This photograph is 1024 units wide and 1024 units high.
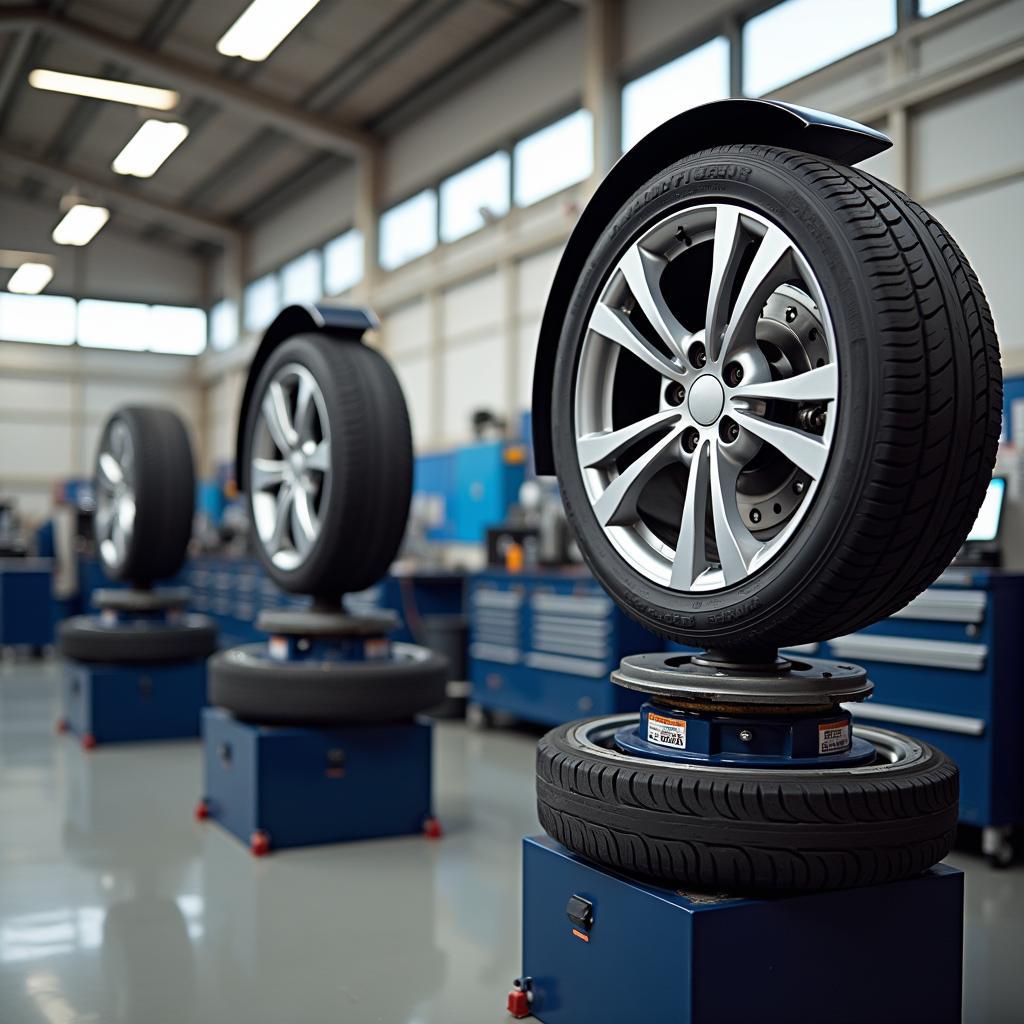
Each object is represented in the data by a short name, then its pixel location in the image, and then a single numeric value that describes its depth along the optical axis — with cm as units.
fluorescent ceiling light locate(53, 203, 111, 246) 965
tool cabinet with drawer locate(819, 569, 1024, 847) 325
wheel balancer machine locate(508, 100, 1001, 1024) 158
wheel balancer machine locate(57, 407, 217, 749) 505
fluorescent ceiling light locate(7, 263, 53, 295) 1212
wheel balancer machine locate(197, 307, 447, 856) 328
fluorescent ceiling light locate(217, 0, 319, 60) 619
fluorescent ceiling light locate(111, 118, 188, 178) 768
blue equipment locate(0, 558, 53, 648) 871
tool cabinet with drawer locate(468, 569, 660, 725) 476
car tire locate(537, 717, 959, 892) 163
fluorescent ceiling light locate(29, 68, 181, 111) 731
